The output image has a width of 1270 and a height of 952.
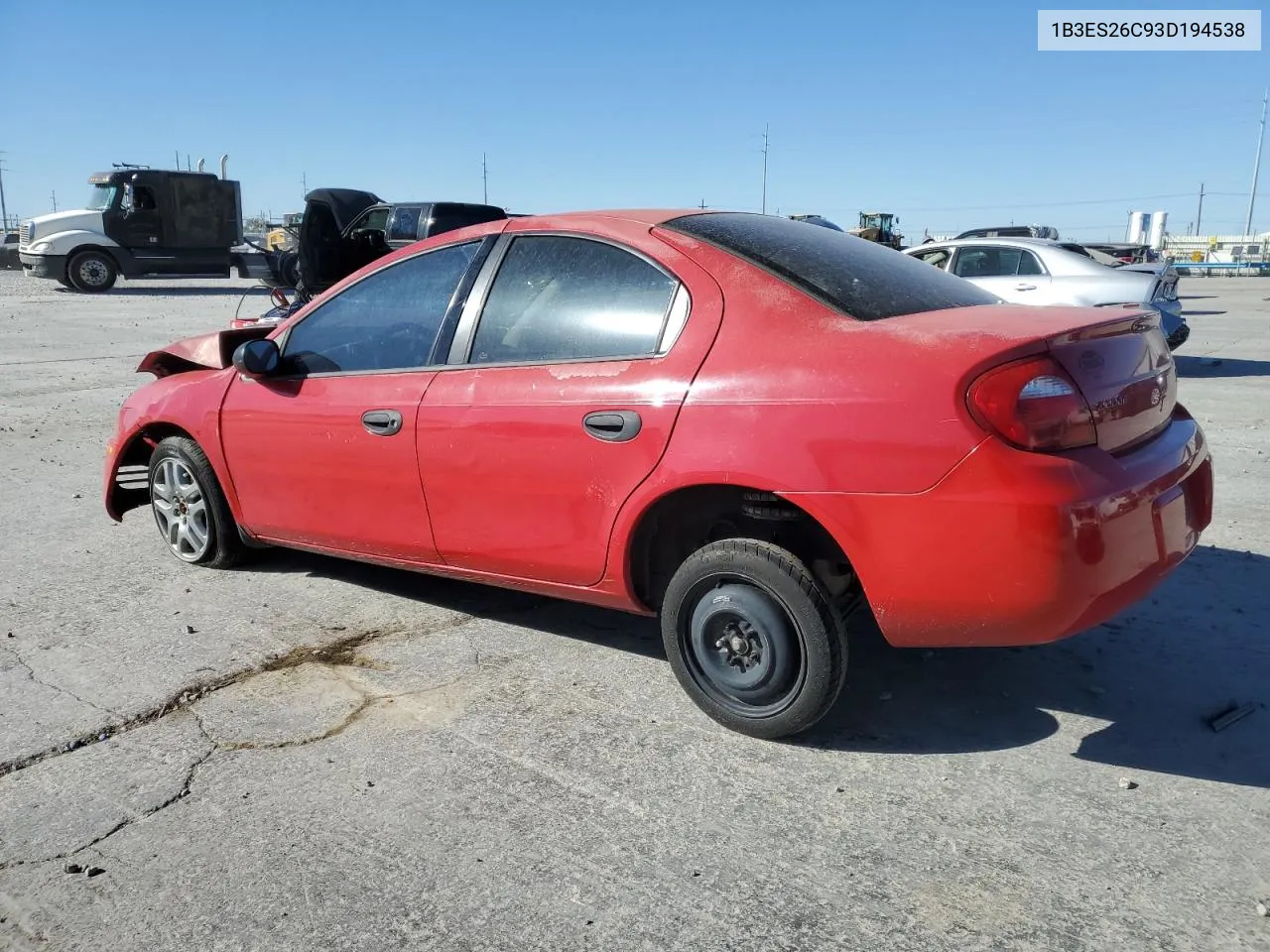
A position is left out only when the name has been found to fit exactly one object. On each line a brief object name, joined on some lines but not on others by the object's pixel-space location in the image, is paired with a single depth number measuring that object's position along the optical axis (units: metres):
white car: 10.80
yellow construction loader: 45.04
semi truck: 22.89
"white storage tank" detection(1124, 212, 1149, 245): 50.38
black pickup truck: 9.70
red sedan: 2.64
